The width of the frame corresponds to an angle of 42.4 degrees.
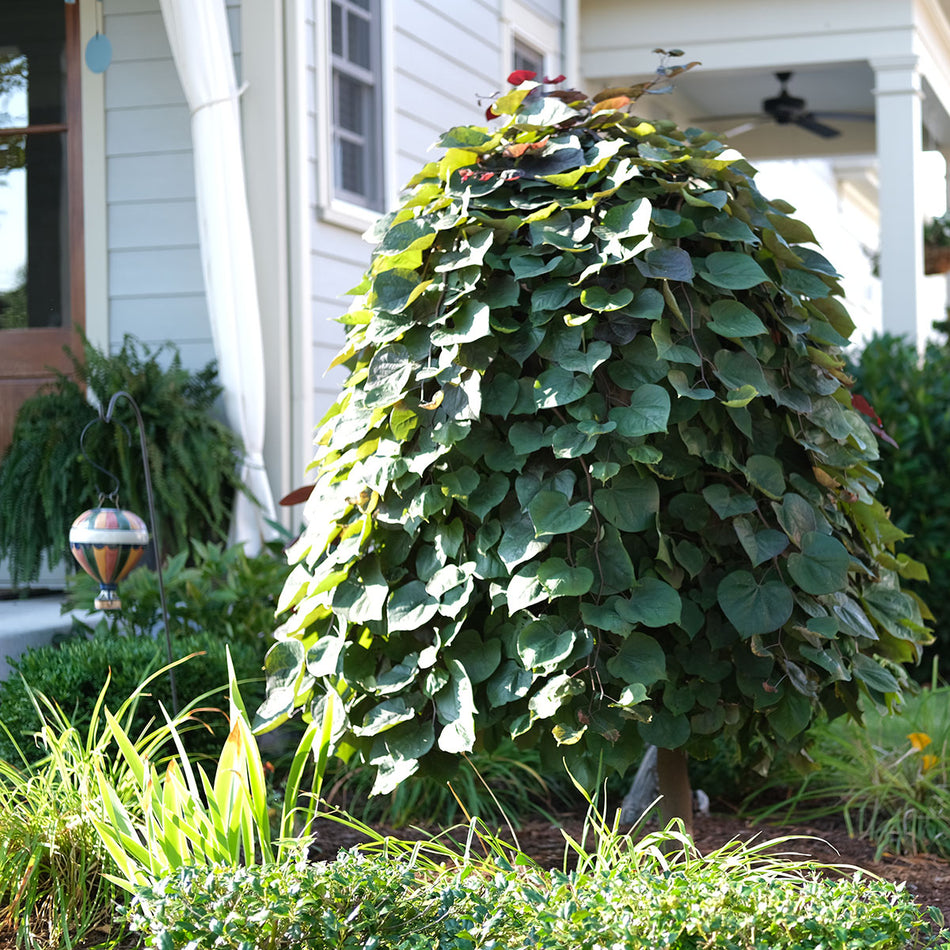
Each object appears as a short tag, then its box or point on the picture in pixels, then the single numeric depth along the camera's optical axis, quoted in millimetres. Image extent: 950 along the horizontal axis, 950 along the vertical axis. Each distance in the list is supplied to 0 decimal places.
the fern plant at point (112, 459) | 4387
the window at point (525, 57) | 7375
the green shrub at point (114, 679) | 3166
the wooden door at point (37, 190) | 5160
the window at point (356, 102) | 5672
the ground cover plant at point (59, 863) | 2393
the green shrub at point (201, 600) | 3844
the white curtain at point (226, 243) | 4773
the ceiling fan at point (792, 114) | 8992
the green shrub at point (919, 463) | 5527
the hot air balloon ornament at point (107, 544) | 2943
